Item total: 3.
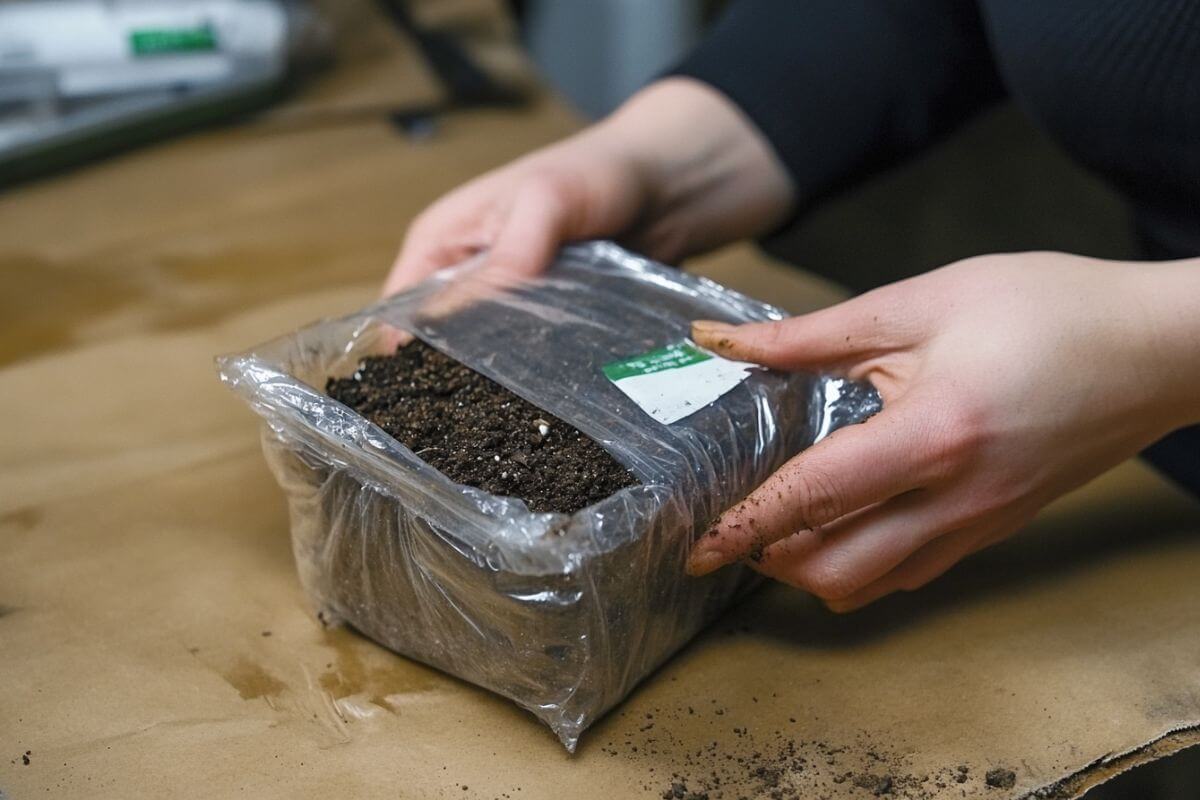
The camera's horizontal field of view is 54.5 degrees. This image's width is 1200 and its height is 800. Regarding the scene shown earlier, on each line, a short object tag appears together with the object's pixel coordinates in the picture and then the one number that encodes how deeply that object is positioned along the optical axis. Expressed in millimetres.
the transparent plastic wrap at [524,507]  553
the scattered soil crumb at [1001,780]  573
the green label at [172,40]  1254
